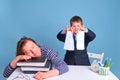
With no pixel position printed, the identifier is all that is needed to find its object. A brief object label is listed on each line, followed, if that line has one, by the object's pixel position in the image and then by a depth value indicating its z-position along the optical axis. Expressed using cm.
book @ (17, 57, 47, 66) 162
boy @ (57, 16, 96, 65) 217
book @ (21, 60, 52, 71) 164
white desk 160
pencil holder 167
